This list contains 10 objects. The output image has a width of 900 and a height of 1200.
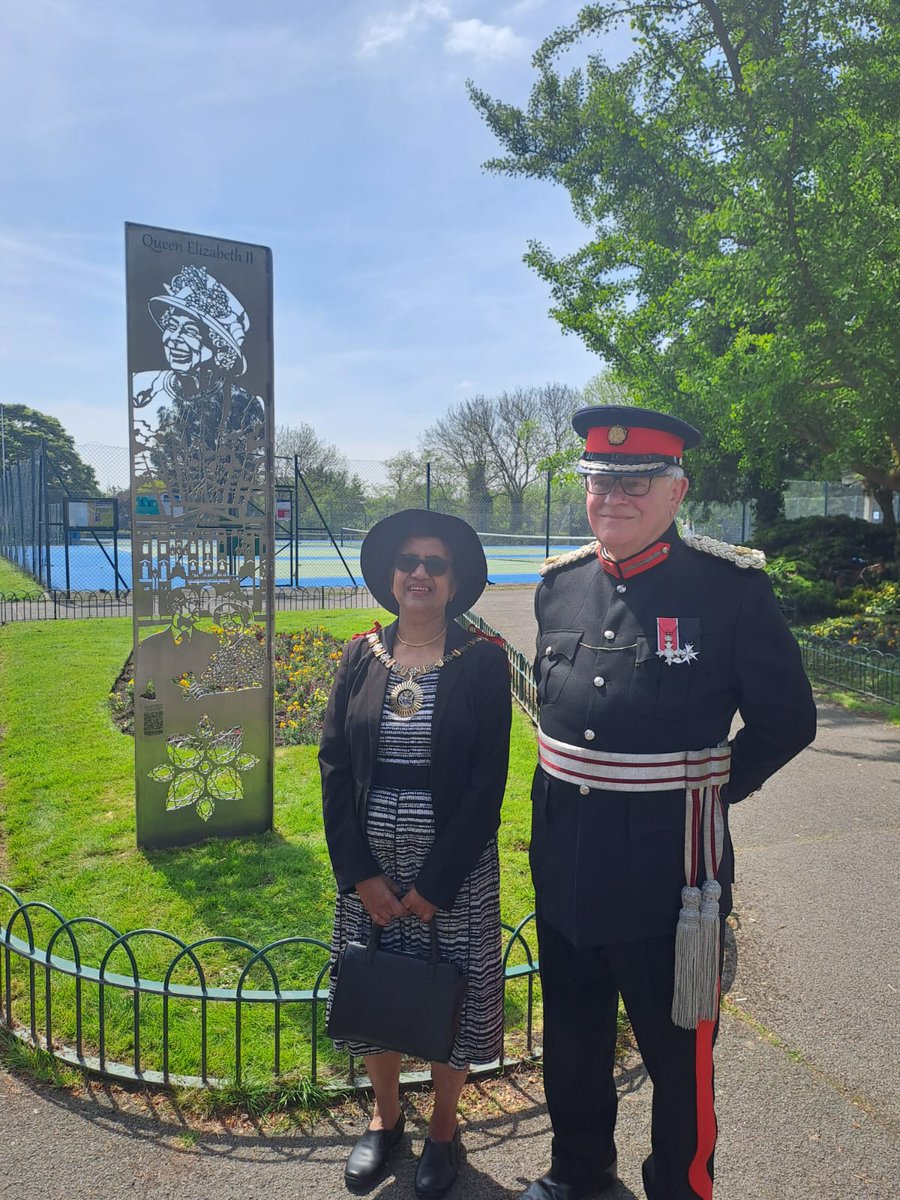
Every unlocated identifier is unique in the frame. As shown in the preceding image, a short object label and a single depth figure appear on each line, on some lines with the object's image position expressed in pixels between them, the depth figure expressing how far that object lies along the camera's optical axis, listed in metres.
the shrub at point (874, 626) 12.13
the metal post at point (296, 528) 19.97
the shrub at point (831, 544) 16.50
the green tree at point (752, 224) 9.07
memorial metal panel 4.76
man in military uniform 2.16
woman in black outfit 2.42
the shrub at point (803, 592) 14.40
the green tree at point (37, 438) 33.47
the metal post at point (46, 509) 18.84
